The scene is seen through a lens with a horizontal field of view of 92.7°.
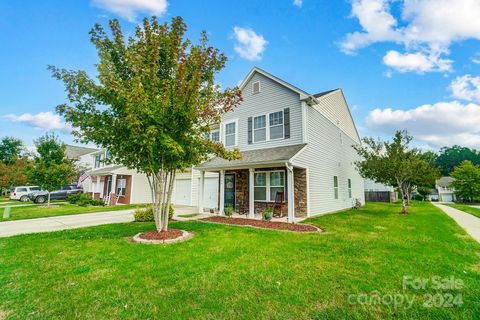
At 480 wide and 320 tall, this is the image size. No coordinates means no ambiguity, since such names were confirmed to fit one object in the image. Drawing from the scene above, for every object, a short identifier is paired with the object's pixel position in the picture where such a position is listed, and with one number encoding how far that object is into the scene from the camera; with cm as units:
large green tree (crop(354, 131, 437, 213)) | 1412
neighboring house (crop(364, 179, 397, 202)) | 2825
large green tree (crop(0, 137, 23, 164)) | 4009
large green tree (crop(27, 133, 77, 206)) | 1639
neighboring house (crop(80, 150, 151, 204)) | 2073
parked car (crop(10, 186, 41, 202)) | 2458
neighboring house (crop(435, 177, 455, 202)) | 5053
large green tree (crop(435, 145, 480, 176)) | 6688
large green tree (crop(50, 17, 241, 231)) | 603
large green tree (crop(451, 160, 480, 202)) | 3153
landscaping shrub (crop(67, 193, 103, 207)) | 1864
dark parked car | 2123
